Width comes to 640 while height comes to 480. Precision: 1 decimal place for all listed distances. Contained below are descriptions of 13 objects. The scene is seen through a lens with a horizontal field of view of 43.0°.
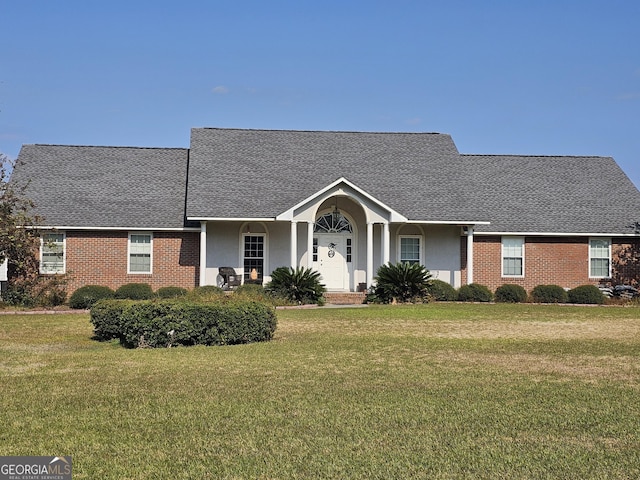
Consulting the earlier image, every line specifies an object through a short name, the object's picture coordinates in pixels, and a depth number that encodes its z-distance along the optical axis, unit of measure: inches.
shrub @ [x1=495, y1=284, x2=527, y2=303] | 1164.5
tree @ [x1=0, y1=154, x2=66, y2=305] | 1014.4
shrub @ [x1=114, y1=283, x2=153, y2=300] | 1092.5
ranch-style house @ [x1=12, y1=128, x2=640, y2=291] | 1154.0
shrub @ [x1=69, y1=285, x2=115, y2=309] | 1036.5
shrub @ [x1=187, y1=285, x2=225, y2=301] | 766.5
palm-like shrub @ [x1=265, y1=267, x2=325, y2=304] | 1048.8
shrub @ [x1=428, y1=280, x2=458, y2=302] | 1141.1
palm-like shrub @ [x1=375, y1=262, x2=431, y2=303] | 1065.5
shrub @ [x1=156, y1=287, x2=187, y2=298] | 1096.8
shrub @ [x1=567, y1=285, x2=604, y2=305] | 1149.7
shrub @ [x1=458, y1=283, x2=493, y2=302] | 1149.7
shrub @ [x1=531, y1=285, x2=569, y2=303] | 1170.0
